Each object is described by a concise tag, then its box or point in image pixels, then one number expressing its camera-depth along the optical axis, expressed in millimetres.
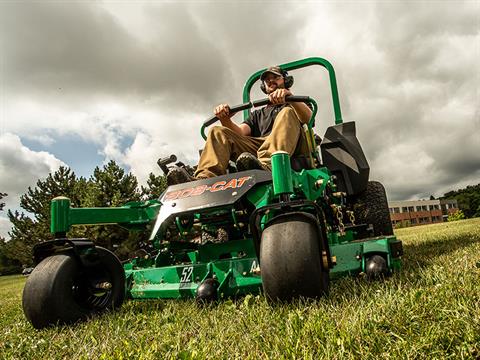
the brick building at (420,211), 79181
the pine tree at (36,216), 25172
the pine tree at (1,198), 26542
